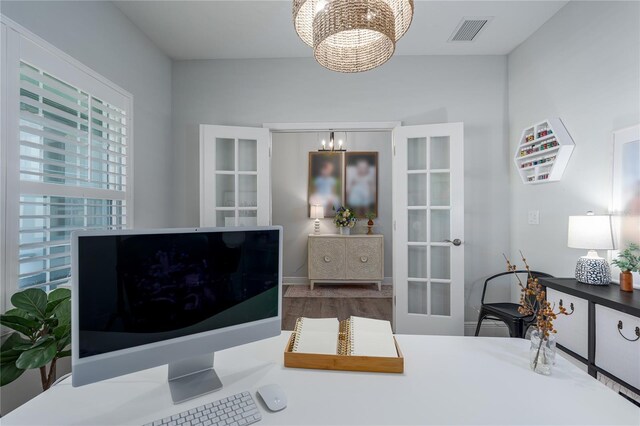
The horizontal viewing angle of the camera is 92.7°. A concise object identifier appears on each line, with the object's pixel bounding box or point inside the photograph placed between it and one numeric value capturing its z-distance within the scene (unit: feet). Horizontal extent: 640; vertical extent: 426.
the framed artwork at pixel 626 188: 5.73
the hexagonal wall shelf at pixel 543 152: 7.54
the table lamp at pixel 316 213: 16.48
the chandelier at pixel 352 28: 4.09
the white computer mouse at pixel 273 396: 2.70
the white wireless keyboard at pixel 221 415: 2.47
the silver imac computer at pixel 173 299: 2.56
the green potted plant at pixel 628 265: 5.43
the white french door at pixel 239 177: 9.95
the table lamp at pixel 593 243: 5.81
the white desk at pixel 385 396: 2.58
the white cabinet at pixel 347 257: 15.16
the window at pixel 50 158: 5.14
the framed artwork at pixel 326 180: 16.84
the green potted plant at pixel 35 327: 4.37
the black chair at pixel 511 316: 7.41
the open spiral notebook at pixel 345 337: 3.45
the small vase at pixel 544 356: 3.33
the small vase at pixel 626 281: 5.43
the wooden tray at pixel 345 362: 3.28
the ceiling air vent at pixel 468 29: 8.30
